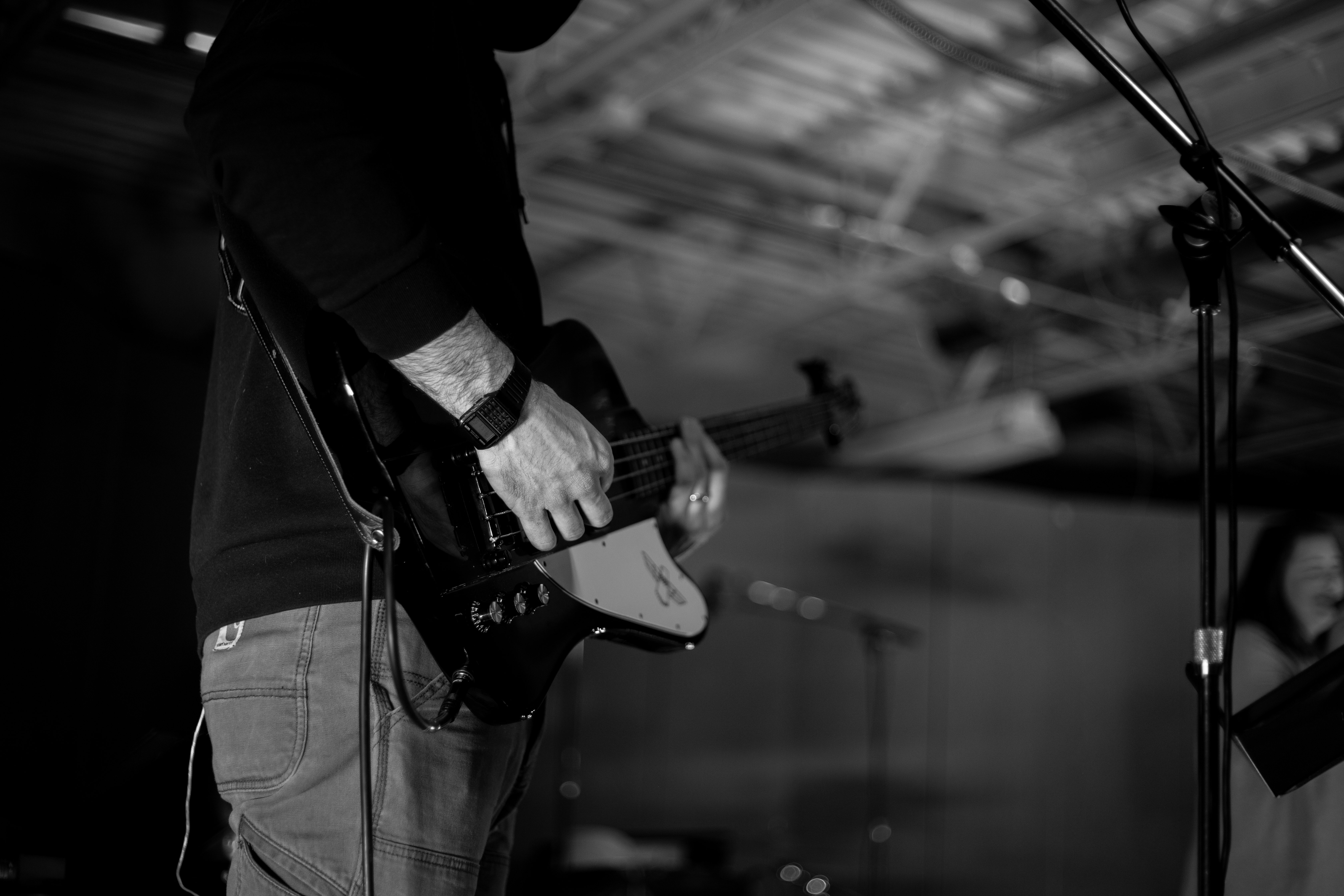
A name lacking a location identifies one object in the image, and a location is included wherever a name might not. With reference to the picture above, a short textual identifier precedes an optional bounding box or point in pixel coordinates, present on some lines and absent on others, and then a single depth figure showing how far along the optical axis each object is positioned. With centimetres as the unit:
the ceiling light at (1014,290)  586
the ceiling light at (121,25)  426
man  101
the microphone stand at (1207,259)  120
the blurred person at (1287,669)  264
